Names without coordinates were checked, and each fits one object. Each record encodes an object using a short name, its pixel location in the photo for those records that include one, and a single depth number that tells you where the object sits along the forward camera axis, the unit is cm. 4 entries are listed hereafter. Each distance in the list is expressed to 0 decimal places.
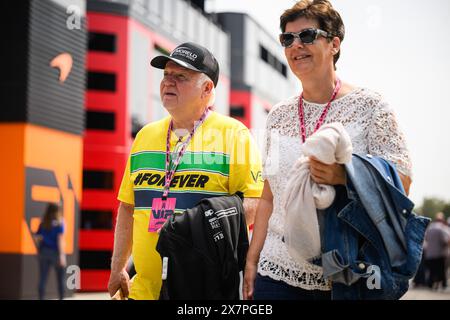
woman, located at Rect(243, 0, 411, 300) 332
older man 407
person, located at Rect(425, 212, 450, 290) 1855
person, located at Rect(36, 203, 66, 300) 1413
